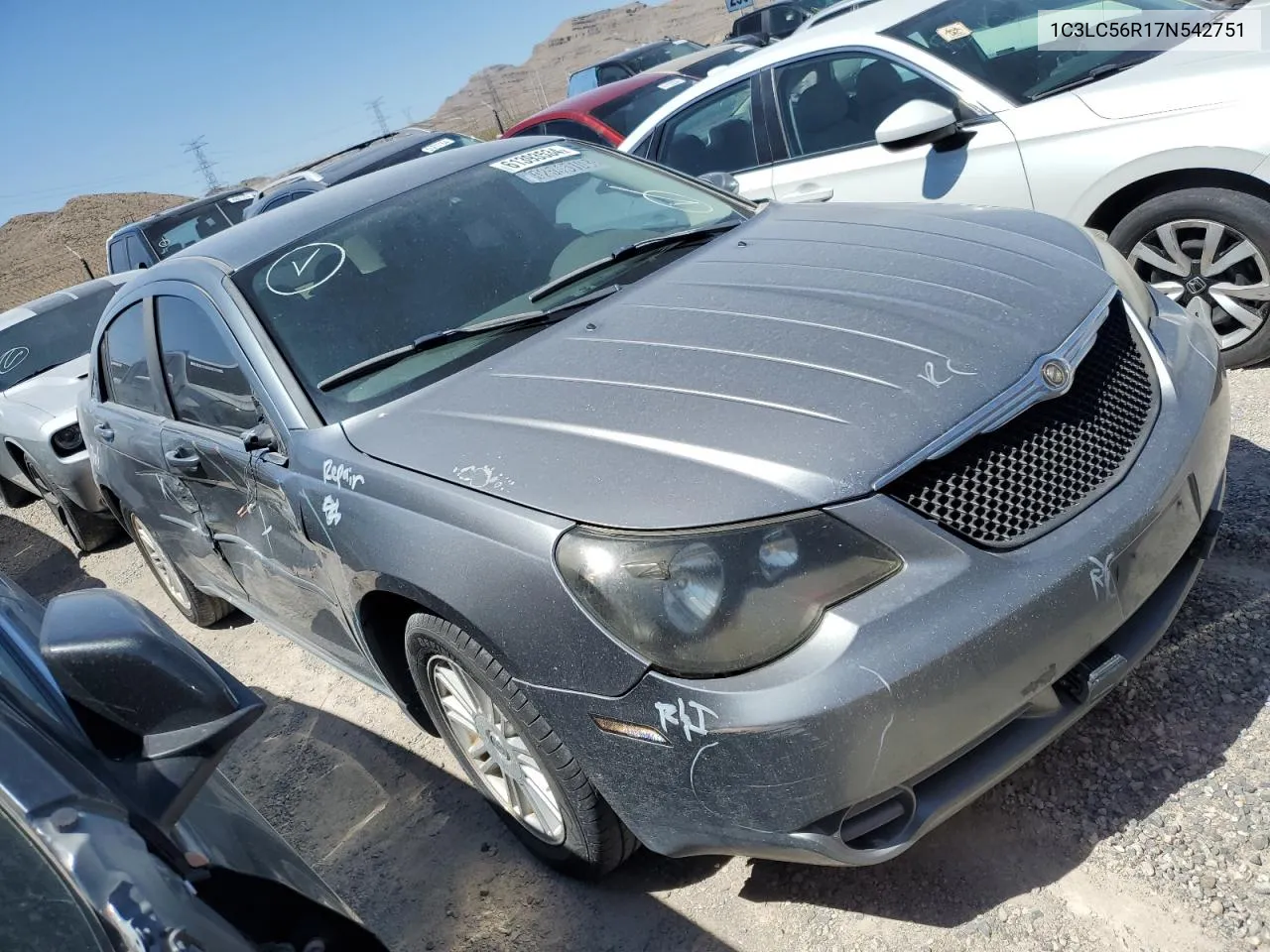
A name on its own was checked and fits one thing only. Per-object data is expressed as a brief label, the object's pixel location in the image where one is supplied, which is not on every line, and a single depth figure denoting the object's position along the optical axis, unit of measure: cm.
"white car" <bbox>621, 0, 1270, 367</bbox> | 367
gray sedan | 187
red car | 853
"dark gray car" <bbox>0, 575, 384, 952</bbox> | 121
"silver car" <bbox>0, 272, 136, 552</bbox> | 618
